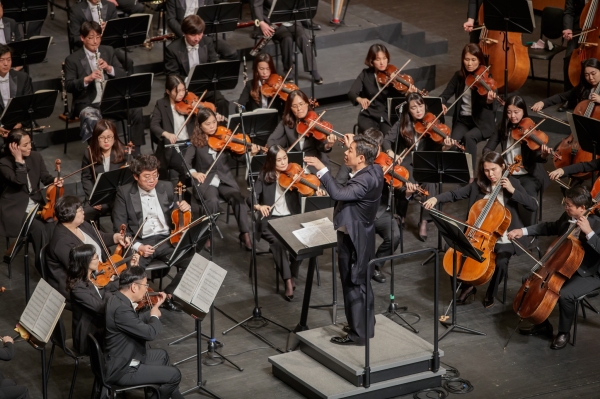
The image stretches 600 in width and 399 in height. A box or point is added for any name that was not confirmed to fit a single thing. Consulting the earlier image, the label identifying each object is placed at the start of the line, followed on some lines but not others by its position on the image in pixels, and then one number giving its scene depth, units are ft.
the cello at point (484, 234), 48.32
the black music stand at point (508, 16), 60.03
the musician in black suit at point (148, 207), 50.96
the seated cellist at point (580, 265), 45.91
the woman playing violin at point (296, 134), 57.31
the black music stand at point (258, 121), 57.05
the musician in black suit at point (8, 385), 39.58
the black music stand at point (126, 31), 63.00
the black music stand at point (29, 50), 62.18
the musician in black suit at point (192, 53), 63.77
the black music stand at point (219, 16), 65.57
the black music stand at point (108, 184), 51.29
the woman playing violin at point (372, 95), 62.44
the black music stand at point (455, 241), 43.57
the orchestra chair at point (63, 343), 42.21
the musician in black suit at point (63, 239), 46.57
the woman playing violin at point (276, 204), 52.01
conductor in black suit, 41.52
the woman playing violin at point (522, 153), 55.31
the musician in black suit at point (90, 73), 62.64
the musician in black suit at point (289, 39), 70.44
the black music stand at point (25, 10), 66.90
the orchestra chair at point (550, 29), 70.64
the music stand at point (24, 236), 45.11
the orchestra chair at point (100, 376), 39.42
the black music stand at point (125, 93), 57.36
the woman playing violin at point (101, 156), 54.24
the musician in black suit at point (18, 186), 53.78
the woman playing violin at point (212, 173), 56.18
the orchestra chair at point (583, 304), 46.63
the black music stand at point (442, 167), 50.85
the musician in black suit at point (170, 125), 59.00
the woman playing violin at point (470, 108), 60.59
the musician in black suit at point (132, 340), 40.09
